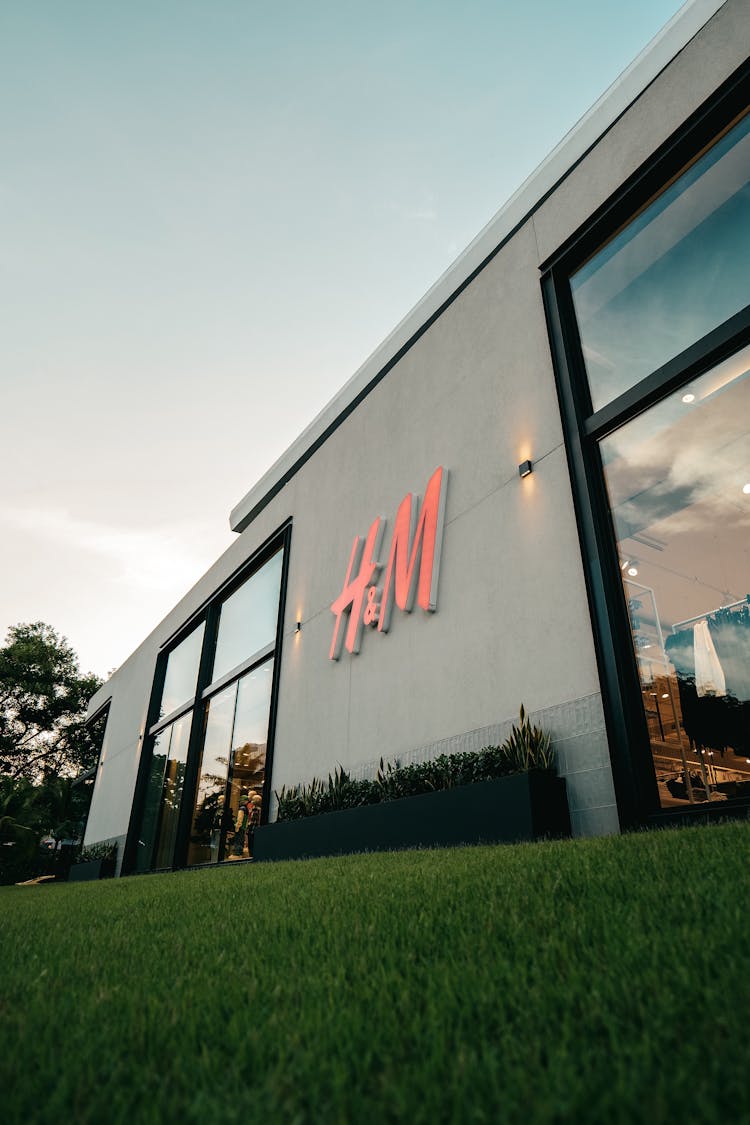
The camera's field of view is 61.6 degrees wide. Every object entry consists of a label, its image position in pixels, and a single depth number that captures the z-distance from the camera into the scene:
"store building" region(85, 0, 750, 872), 5.96
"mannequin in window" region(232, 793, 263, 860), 12.14
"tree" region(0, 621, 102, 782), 35.44
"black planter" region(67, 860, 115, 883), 19.30
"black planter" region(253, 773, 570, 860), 5.74
